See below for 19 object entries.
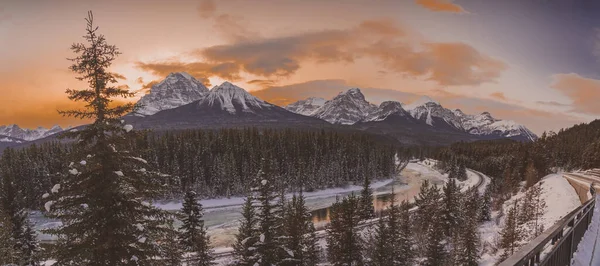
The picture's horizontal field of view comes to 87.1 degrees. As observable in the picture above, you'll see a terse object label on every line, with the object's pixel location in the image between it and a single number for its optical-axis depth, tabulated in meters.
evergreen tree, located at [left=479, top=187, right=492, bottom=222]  58.72
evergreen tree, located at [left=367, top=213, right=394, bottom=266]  31.83
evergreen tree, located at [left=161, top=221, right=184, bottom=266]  25.42
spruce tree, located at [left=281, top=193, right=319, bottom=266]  25.89
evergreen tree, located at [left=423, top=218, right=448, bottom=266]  32.56
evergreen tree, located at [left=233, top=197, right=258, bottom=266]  22.06
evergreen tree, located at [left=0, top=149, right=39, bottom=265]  35.16
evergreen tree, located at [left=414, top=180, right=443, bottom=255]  47.44
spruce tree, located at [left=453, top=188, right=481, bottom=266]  31.43
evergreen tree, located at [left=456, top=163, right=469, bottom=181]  116.12
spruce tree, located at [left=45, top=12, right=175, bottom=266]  10.70
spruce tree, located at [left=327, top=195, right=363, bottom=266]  31.88
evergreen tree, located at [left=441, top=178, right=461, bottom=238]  47.25
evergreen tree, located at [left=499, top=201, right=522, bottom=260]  31.92
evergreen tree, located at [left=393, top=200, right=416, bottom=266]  34.00
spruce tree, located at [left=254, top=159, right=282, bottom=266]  21.77
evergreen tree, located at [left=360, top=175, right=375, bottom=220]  60.97
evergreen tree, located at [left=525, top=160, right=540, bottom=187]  70.56
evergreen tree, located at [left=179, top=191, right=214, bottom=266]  41.06
